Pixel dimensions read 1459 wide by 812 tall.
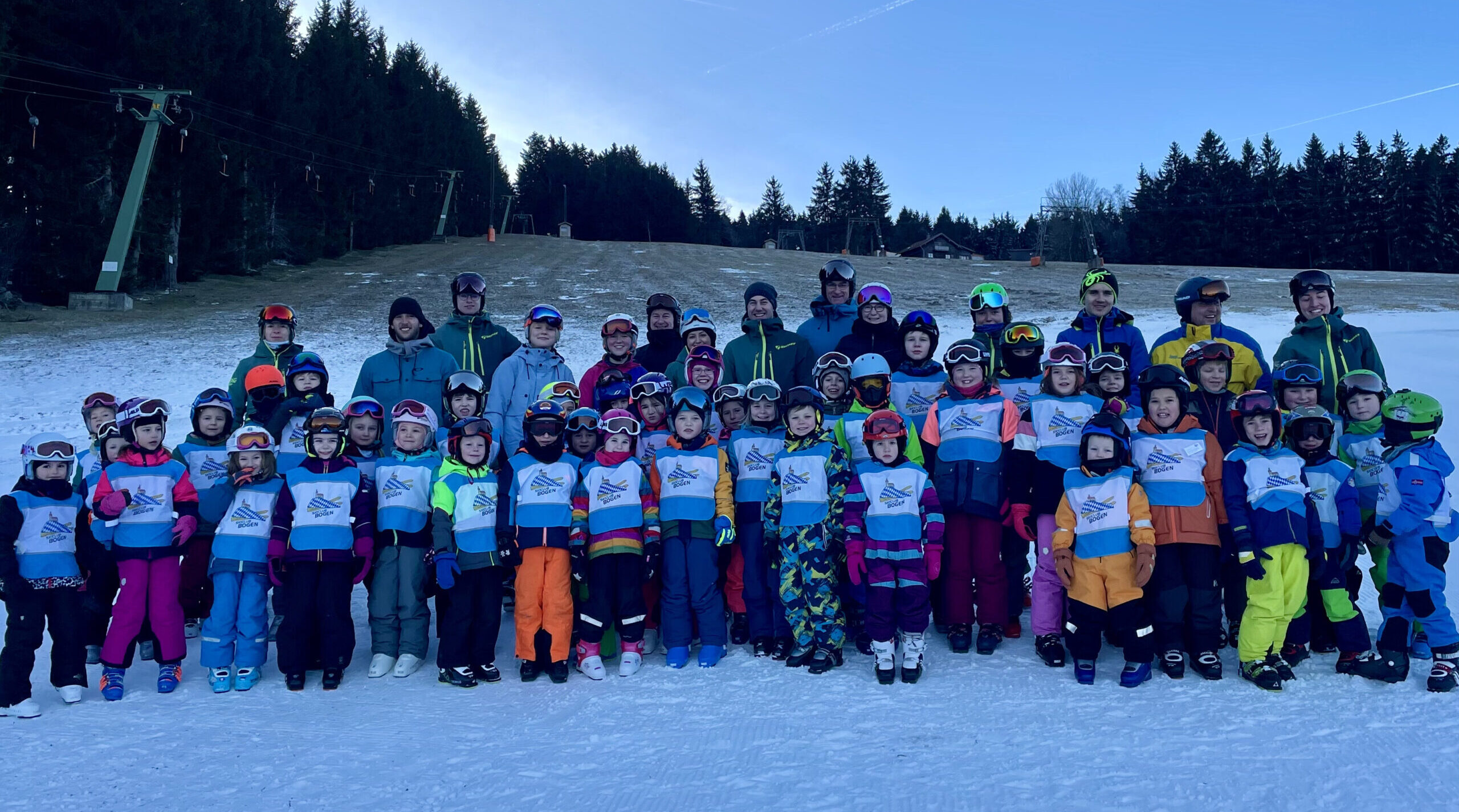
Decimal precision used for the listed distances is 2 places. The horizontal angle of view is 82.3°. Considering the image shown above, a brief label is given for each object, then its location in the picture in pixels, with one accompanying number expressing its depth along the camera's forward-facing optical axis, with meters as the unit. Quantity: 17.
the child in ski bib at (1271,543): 4.29
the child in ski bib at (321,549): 4.62
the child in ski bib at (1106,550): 4.35
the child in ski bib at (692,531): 4.86
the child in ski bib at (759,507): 5.01
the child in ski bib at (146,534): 4.52
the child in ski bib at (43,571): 4.27
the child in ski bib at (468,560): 4.66
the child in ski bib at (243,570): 4.61
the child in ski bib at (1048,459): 4.80
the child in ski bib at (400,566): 4.82
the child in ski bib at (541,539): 4.70
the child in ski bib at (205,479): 5.20
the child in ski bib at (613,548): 4.76
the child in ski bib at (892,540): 4.51
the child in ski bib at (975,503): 4.90
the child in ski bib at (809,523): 4.78
